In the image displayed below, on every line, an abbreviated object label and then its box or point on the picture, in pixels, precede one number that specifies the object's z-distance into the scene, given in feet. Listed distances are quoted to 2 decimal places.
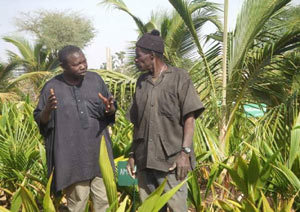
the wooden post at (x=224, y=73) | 16.10
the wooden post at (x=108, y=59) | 30.78
